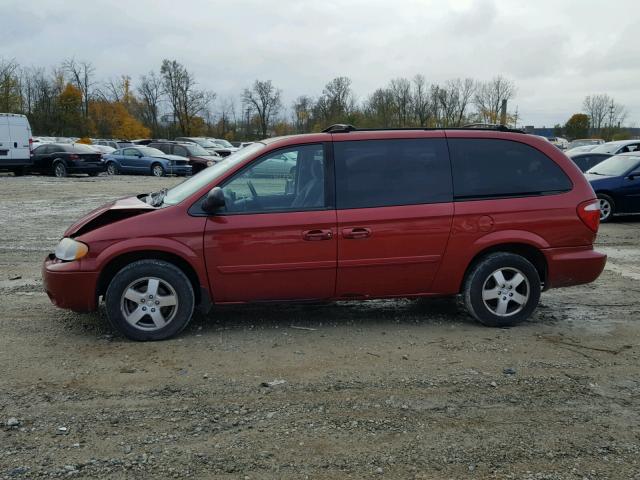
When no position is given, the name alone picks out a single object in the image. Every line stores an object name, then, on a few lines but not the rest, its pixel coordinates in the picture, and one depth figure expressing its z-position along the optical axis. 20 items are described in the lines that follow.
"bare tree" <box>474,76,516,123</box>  78.19
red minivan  4.73
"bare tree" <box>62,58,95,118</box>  78.75
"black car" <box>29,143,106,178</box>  24.25
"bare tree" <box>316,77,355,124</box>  69.38
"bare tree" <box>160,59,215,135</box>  75.75
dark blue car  11.86
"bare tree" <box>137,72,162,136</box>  80.31
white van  22.64
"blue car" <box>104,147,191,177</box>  26.64
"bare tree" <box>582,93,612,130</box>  86.75
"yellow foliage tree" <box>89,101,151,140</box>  74.31
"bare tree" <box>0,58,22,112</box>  50.31
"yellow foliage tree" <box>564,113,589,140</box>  81.62
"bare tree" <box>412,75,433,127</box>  71.69
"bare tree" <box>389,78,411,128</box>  68.75
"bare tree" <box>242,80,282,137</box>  83.88
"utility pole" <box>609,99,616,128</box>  87.46
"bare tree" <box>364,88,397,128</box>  61.16
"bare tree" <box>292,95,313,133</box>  78.35
